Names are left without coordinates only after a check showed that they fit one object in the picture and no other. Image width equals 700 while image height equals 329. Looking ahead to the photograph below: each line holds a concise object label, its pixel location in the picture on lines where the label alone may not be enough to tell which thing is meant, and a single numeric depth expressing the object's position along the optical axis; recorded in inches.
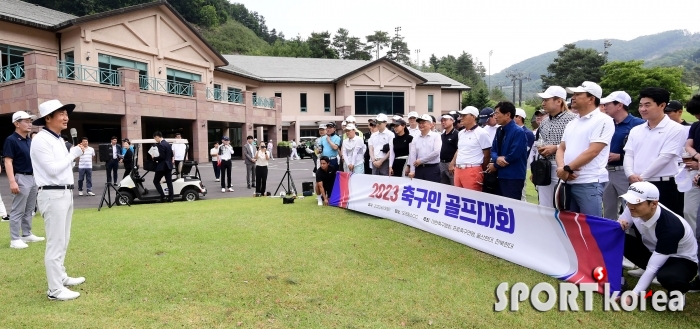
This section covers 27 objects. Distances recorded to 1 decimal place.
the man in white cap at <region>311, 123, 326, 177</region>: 419.5
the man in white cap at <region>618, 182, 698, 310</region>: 152.5
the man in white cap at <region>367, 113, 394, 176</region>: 361.4
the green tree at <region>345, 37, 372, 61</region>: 3385.8
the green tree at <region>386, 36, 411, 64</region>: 3690.9
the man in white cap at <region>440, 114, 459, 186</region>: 307.0
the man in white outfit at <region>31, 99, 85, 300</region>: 167.5
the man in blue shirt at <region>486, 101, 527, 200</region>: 232.4
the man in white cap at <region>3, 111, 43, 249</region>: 254.2
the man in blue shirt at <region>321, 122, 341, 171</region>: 408.2
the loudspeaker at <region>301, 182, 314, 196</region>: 477.7
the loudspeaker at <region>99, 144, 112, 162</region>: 384.5
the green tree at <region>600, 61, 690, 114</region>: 1774.1
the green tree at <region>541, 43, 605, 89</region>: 2516.0
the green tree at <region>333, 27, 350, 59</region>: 3412.9
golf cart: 468.1
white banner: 173.3
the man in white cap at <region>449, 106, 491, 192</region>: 264.8
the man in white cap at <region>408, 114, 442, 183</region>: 307.3
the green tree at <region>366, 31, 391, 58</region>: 3440.0
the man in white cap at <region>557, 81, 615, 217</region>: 181.0
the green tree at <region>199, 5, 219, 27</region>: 3003.4
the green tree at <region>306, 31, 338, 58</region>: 2984.7
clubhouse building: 817.1
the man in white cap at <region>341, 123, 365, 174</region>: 381.7
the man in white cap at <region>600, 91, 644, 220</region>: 216.8
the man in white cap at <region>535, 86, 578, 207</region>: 217.2
